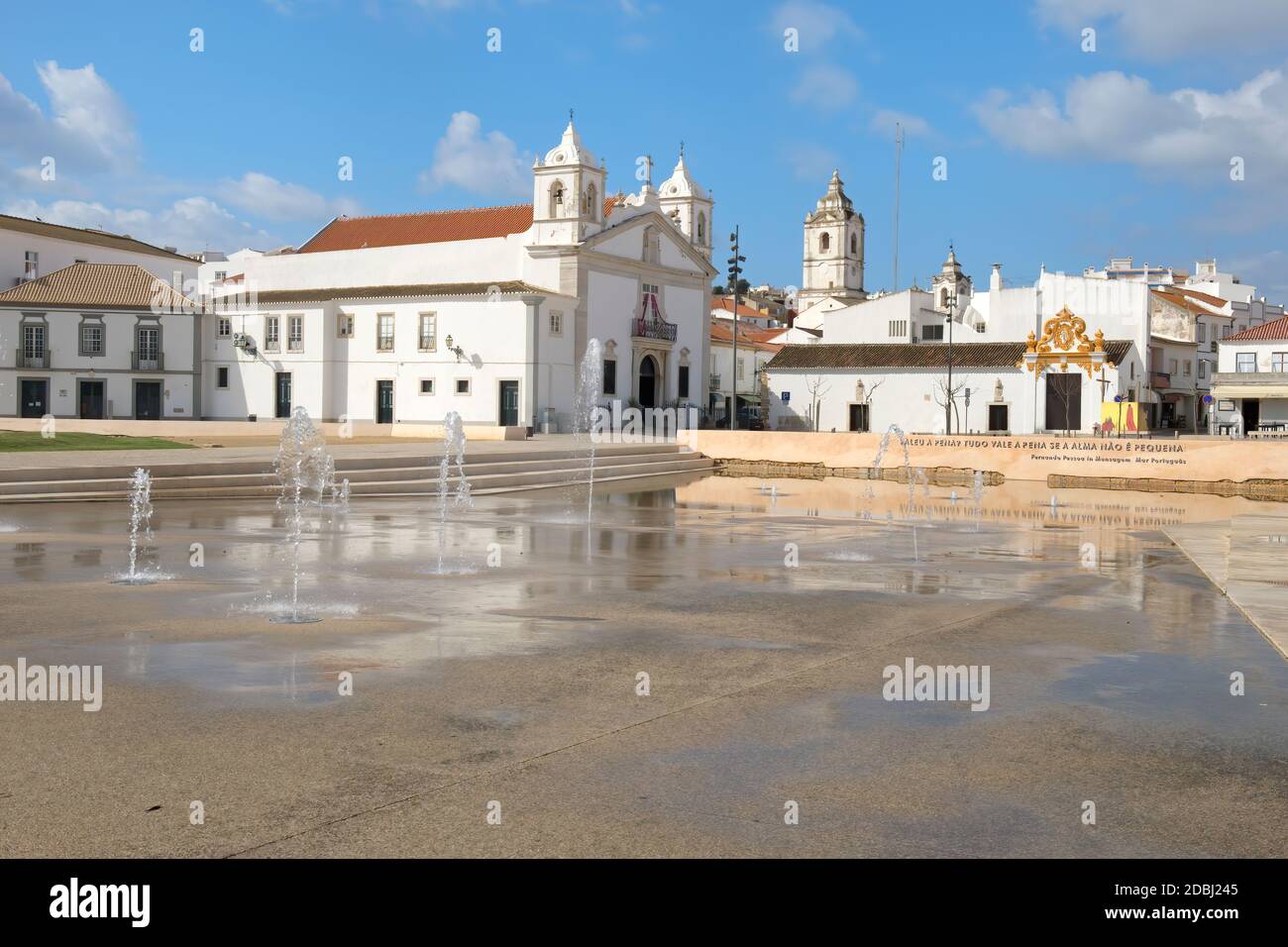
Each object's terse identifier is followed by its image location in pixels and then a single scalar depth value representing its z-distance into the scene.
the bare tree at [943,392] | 57.81
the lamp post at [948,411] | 54.25
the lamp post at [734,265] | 42.21
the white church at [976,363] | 56.50
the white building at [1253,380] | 57.81
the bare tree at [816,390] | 61.19
